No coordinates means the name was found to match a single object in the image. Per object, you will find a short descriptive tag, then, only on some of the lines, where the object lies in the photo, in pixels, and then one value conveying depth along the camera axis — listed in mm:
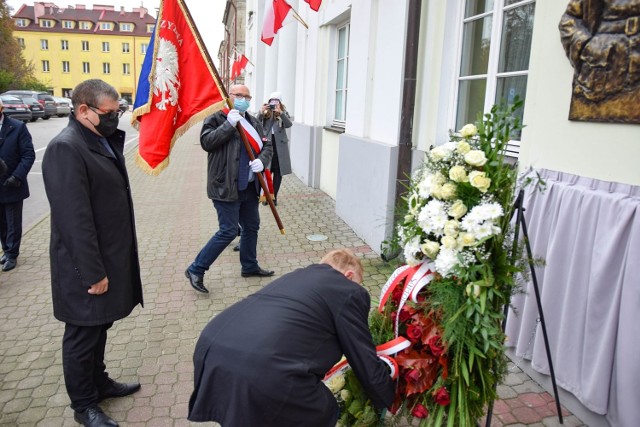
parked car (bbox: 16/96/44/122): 31875
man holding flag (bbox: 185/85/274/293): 4895
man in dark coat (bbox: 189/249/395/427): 1962
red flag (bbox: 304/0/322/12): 8234
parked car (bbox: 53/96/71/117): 39231
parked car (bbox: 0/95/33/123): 28453
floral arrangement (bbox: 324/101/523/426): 2162
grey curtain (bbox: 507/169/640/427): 2691
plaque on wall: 2682
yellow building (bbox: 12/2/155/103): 69875
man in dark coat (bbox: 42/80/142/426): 2703
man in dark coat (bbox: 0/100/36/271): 5668
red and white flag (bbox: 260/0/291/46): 9747
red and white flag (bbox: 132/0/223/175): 4152
